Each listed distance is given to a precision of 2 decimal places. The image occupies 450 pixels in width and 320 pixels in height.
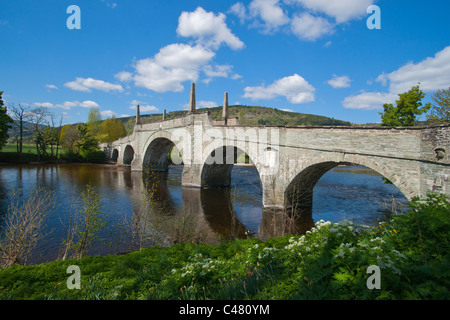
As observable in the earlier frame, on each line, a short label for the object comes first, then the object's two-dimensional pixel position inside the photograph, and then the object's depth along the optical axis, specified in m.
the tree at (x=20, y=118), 36.97
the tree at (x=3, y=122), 31.50
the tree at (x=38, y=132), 39.16
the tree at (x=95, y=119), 61.00
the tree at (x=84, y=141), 43.50
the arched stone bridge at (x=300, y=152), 8.50
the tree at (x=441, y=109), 12.27
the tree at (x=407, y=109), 13.25
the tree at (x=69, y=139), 43.89
